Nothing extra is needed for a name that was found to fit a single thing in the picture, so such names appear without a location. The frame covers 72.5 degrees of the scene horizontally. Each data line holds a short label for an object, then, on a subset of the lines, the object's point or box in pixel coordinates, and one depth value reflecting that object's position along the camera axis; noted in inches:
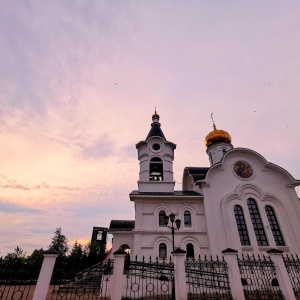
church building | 566.3
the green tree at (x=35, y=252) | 1580.2
